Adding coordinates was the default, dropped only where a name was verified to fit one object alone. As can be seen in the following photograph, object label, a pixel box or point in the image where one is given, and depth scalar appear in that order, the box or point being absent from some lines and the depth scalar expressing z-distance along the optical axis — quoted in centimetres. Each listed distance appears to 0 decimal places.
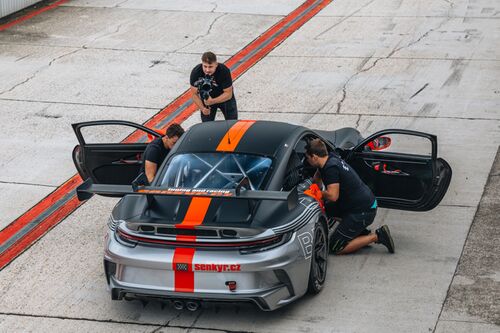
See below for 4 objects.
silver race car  1567
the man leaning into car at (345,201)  1805
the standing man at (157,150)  1945
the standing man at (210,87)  2334
